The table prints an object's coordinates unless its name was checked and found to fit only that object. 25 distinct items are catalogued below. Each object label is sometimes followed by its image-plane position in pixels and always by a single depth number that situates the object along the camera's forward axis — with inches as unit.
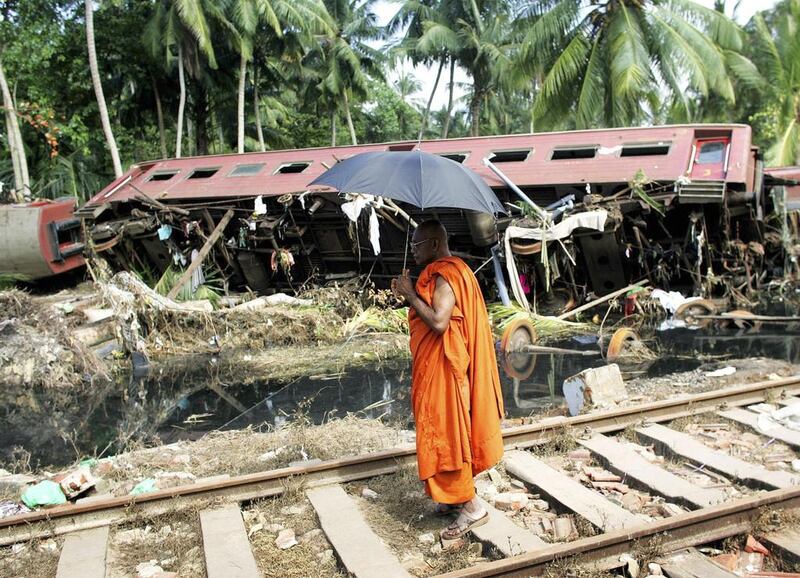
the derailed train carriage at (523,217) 427.5
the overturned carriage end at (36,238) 538.9
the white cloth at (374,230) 426.6
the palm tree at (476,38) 1171.3
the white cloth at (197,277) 506.0
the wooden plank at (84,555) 135.9
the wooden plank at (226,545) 134.0
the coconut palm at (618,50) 727.1
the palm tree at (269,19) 928.5
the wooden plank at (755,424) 197.0
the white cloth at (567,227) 410.0
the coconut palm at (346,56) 1263.5
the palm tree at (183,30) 865.5
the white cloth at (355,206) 428.5
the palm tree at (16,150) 776.3
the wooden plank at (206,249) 483.8
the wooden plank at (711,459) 166.2
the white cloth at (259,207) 498.0
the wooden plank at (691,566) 128.0
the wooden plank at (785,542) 133.5
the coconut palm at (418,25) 1220.9
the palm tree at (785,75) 908.0
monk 142.0
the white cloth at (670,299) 431.2
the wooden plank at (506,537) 137.7
